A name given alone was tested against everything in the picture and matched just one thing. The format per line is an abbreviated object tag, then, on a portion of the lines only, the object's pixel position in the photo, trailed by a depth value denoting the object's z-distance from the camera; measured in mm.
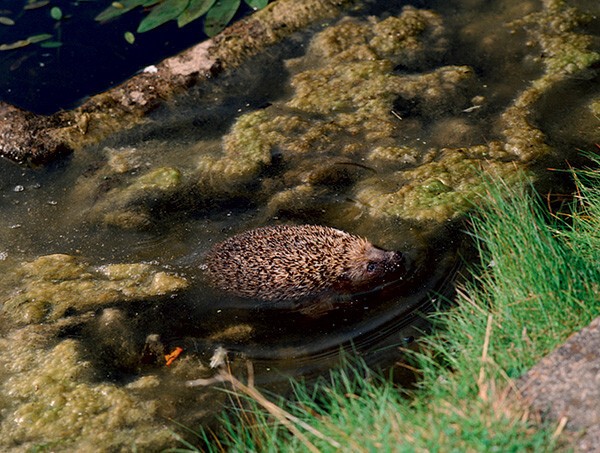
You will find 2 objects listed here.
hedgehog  4262
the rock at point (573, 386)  2497
